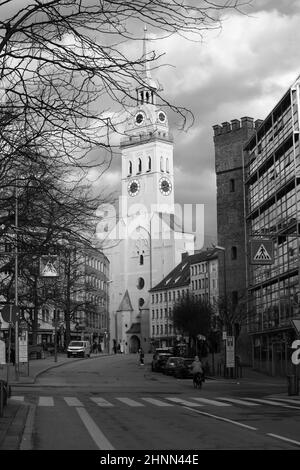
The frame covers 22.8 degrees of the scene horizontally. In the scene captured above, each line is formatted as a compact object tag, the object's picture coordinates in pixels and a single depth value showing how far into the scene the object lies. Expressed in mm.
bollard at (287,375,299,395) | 30562
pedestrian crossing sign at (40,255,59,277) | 22962
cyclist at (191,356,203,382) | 36600
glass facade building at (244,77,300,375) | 48344
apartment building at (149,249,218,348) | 114750
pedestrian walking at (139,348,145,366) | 69250
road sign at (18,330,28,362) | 40812
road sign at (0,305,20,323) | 27359
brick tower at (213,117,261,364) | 71000
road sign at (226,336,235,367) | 47031
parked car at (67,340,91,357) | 75750
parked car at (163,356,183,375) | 52841
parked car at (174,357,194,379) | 51156
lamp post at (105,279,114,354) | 134725
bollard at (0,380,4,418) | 17116
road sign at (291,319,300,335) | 29797
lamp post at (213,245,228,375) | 57781
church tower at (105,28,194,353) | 148125
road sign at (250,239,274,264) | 32438
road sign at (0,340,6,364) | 35044
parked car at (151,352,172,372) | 59384
